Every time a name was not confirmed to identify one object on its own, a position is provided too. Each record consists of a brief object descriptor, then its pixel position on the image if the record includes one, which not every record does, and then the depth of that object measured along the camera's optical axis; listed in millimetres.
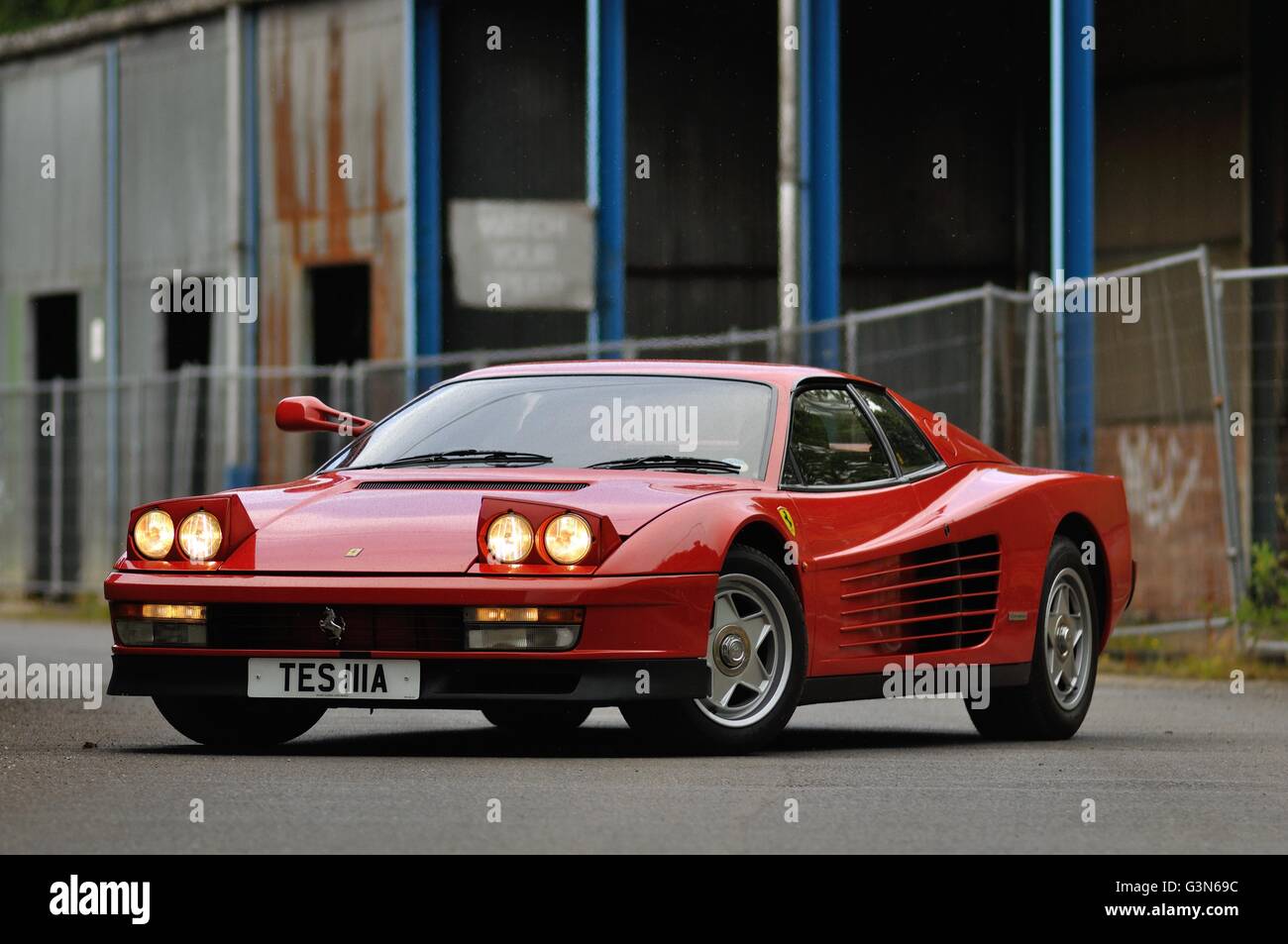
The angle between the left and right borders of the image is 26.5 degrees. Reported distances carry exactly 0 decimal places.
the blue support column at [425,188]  24969
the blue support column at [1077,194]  16344
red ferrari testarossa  8141
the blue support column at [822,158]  20109
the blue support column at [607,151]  23359
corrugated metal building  25281
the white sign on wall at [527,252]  21875
